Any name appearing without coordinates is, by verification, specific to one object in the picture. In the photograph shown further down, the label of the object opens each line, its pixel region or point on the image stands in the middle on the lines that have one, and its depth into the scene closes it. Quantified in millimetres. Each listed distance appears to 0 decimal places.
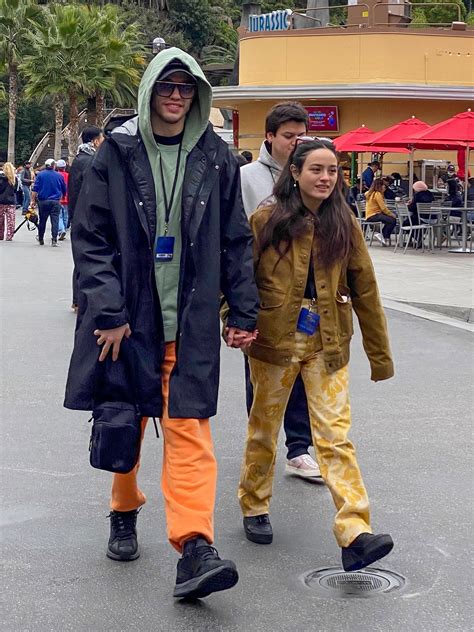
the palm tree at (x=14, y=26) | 51562
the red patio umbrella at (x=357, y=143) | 25266
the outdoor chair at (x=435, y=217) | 21453
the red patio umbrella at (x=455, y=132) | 19594
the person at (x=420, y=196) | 21469
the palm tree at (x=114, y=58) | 46344
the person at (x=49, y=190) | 22219
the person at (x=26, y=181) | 40247
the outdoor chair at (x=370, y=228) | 23616
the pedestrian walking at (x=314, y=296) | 4883
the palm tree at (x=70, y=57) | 45656
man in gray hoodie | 5707
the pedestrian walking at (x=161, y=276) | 4406
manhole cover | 4578
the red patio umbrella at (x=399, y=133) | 22734
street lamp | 29406
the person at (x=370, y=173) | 29223
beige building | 30969
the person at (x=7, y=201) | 24281
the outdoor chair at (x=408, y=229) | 21688
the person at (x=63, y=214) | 24906
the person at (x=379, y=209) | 23016
